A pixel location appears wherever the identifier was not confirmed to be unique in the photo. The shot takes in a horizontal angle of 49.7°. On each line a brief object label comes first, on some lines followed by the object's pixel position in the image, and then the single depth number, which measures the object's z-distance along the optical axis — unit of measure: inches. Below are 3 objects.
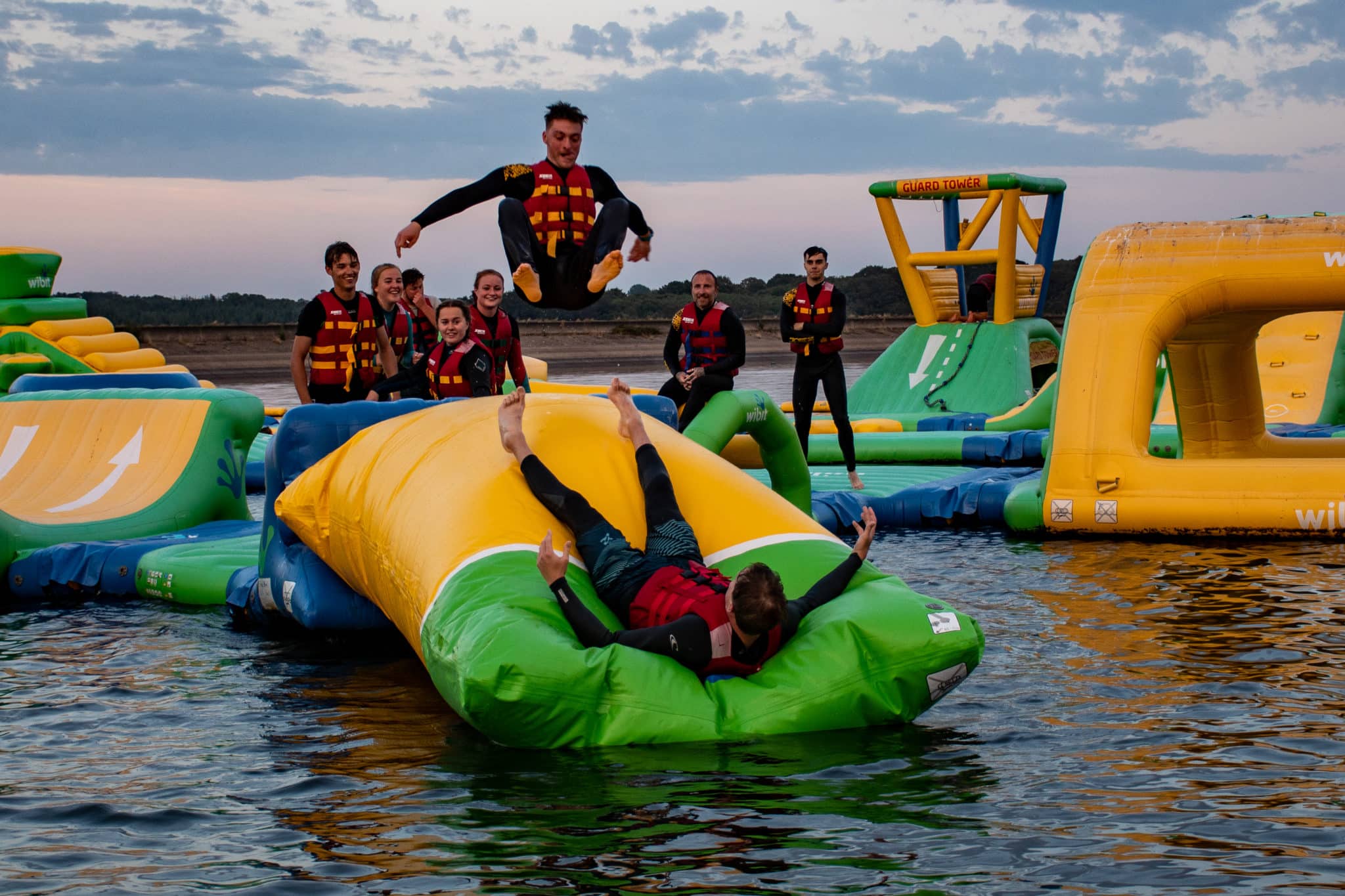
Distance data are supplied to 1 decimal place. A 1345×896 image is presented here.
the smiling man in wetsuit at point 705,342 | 355.9
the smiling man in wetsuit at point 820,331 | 390.3
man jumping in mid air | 245.0
